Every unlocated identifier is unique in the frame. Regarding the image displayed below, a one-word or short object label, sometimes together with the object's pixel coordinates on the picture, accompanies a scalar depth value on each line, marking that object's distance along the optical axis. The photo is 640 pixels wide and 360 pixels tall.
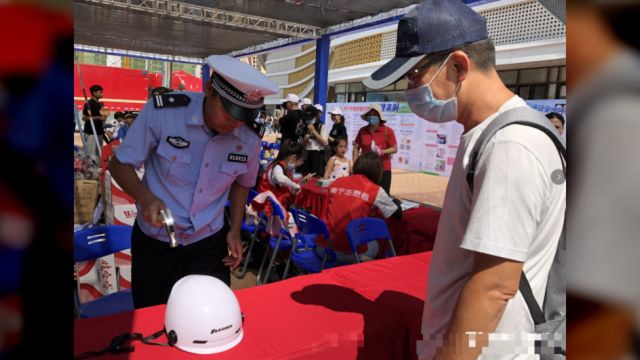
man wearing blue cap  0.79
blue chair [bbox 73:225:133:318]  2.31
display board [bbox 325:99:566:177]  7.96
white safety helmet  1.31
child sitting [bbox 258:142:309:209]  4.47
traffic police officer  1.76
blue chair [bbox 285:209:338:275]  3.41
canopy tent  7.54
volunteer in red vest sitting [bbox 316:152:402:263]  3.35
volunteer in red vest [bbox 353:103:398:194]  5.90
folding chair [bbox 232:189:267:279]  4.29
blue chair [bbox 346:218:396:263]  3.05
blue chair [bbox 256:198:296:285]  3.70
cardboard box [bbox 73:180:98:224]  4.26
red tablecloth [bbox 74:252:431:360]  1.38
